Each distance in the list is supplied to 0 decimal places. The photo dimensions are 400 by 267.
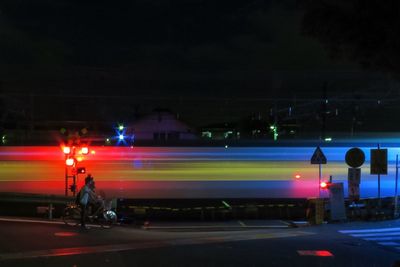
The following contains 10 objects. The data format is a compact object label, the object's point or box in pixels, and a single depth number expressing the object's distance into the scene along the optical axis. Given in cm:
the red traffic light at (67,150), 2967
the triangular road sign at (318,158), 2650
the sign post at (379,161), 2489
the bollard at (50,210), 2728
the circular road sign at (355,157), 2394
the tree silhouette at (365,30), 950
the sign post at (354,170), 2397
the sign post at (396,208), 2791
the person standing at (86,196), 2023
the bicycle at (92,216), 2131
